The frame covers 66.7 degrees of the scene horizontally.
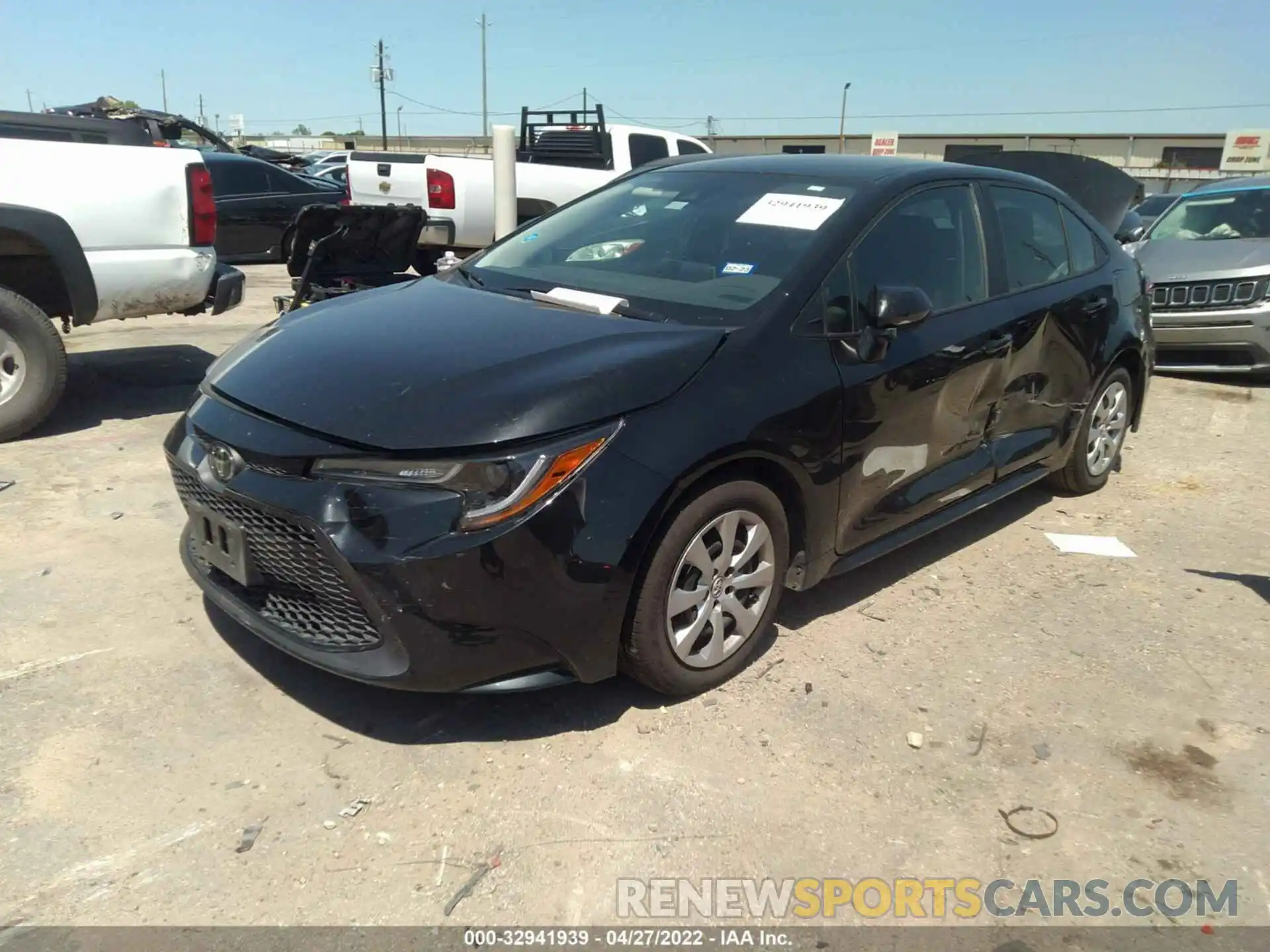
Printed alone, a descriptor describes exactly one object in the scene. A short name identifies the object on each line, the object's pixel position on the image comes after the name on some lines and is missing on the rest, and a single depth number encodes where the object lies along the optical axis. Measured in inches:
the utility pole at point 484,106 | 2361.2
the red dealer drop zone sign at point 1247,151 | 1566.2
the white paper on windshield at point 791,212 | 138.6
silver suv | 317.1
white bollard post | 310.2
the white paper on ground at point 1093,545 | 179.6
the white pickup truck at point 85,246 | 204.1
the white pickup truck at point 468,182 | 418.6
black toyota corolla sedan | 100.8
